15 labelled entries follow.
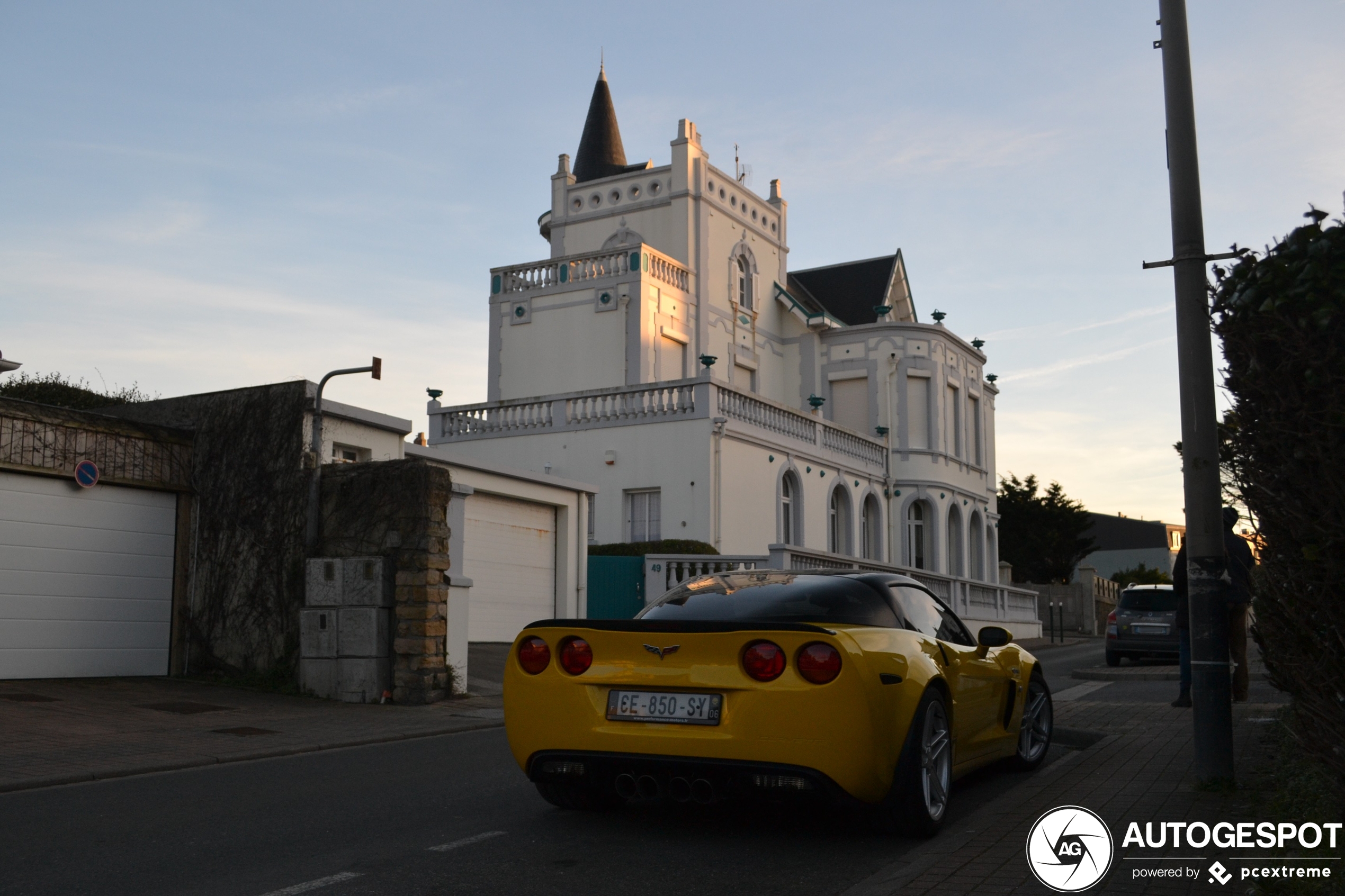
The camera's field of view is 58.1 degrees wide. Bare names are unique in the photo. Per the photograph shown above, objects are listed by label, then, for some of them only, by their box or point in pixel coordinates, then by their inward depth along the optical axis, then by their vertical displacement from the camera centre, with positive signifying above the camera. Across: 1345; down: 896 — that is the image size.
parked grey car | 21.17 -0.78
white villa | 27.00 +5.71
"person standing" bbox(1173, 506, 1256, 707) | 9.91 -0.21
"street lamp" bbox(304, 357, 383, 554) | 14.47 +0.98
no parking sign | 14.27 +1.22
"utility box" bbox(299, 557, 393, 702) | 13.62 -0.61
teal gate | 23.27 -0.04
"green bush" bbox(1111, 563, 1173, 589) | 58.42 +0.26
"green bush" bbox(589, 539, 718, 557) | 24.19 +0.64
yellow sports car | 5.57 -0.59
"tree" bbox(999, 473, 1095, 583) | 56.66 +2.36
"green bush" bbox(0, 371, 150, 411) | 31.77 +4.96
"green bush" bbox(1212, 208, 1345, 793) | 4.30 +0.49
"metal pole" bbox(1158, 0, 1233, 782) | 6.81 +0.87
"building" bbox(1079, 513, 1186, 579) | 87.25 +2.83
